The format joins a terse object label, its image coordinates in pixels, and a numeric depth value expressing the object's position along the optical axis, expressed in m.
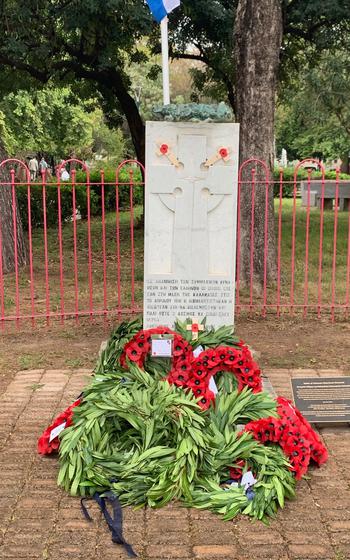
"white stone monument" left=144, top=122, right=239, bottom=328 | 4.16
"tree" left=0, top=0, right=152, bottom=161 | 10.16
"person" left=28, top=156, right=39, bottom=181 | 35.25
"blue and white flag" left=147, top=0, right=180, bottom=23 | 4.43
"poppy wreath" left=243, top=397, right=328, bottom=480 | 3.57
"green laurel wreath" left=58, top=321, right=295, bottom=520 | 3.35
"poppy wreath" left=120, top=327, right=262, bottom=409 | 3.96
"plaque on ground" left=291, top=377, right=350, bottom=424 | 4.28
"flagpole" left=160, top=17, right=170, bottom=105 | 4.29
